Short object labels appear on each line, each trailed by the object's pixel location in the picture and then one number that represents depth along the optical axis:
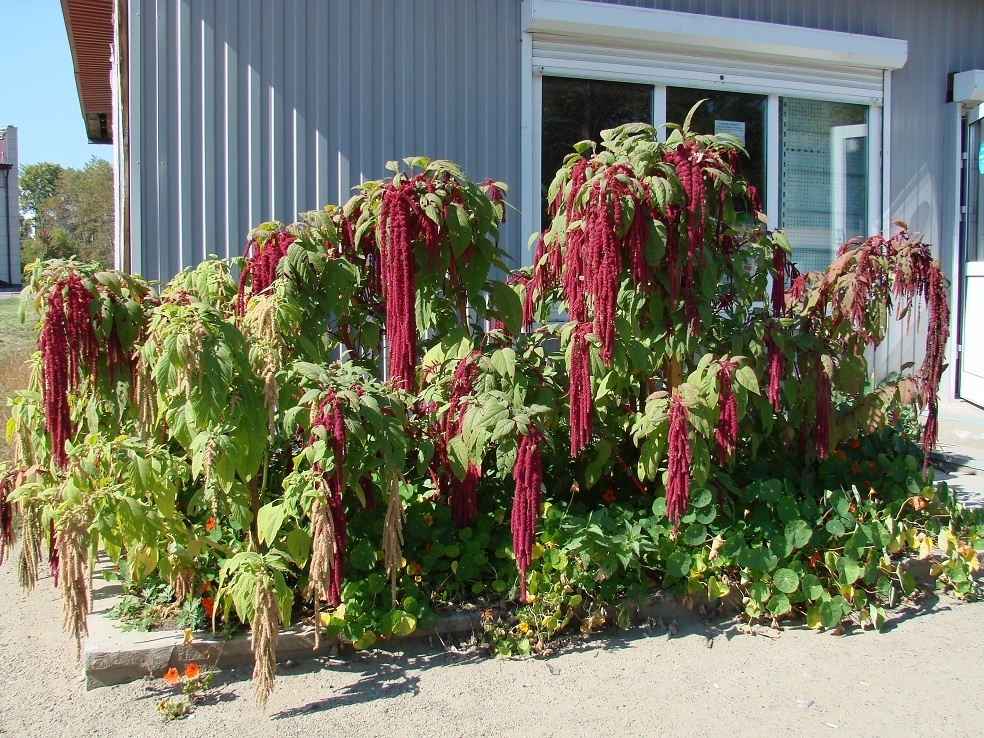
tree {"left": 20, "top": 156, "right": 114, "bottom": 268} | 40.81
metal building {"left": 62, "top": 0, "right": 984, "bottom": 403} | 5.43
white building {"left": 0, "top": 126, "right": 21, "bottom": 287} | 39.34
